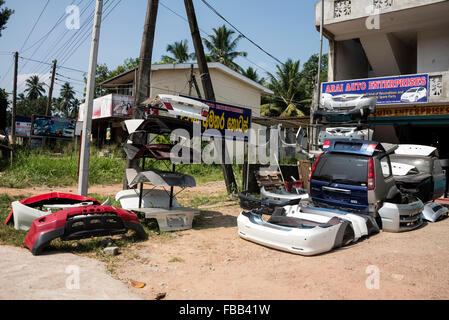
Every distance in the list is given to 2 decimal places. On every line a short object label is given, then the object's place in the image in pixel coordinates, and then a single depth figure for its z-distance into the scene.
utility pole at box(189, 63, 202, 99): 17.14
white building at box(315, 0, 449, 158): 12.87
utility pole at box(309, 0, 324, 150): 14.18
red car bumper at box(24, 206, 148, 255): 4.66
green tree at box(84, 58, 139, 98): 37.25
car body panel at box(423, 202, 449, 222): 7.60
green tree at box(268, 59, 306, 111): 31.73
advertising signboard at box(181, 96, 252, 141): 9.68
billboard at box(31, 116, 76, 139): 21.53
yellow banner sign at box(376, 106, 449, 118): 13.15
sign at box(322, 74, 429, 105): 12.93
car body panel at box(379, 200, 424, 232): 6.47
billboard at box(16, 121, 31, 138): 40.19
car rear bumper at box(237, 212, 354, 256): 4.95
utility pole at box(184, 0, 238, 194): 10.14
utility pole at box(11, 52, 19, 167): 26.09
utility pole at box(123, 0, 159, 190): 8.20
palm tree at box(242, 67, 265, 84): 32.12
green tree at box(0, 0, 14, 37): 17.67
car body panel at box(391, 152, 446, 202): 8.51
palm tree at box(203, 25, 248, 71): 32.56
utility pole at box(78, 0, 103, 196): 7.05
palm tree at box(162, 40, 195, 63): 33.28
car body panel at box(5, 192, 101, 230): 5.66
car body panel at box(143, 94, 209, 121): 7.35
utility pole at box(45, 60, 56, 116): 28.92
